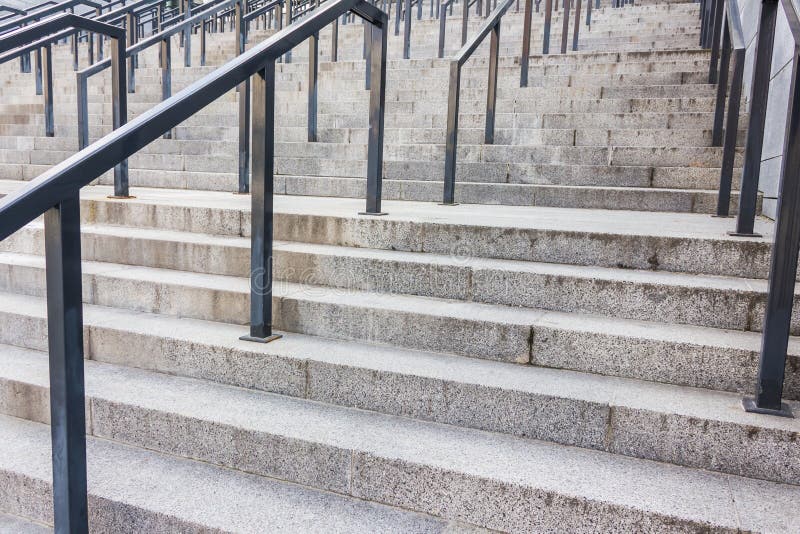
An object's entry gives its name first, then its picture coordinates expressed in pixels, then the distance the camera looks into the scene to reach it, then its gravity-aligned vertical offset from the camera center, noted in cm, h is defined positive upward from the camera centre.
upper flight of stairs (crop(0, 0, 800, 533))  174 -65
